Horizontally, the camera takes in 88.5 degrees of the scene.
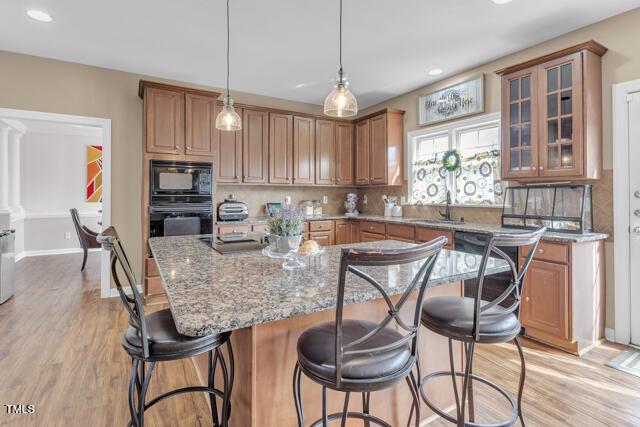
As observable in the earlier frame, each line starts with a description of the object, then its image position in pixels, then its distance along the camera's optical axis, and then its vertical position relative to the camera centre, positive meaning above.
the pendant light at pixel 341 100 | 2.05 +0.73
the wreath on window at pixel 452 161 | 4.05 +0.67
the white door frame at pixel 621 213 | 2.71 +0.01
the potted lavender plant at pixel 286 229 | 1.75 -0.08
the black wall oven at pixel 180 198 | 3.79 +0.18
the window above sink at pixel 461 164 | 3.75 +0.64
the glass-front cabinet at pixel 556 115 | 2.72 +0.88
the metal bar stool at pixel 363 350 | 0.93 -0.46
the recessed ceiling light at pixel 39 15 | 2.79 +1.72
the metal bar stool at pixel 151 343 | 1.21 -0.50
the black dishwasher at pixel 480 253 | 2.95 -0.37
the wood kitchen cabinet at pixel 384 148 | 4.77 +0.99
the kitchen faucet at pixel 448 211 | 4.12 +0.04
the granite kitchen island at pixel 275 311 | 1.05 -0.30
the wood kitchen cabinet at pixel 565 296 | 2.56 -0.67
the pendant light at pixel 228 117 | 2.65 +0.78
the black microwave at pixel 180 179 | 3.79 +0.42
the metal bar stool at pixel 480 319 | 1.30 -0.46
